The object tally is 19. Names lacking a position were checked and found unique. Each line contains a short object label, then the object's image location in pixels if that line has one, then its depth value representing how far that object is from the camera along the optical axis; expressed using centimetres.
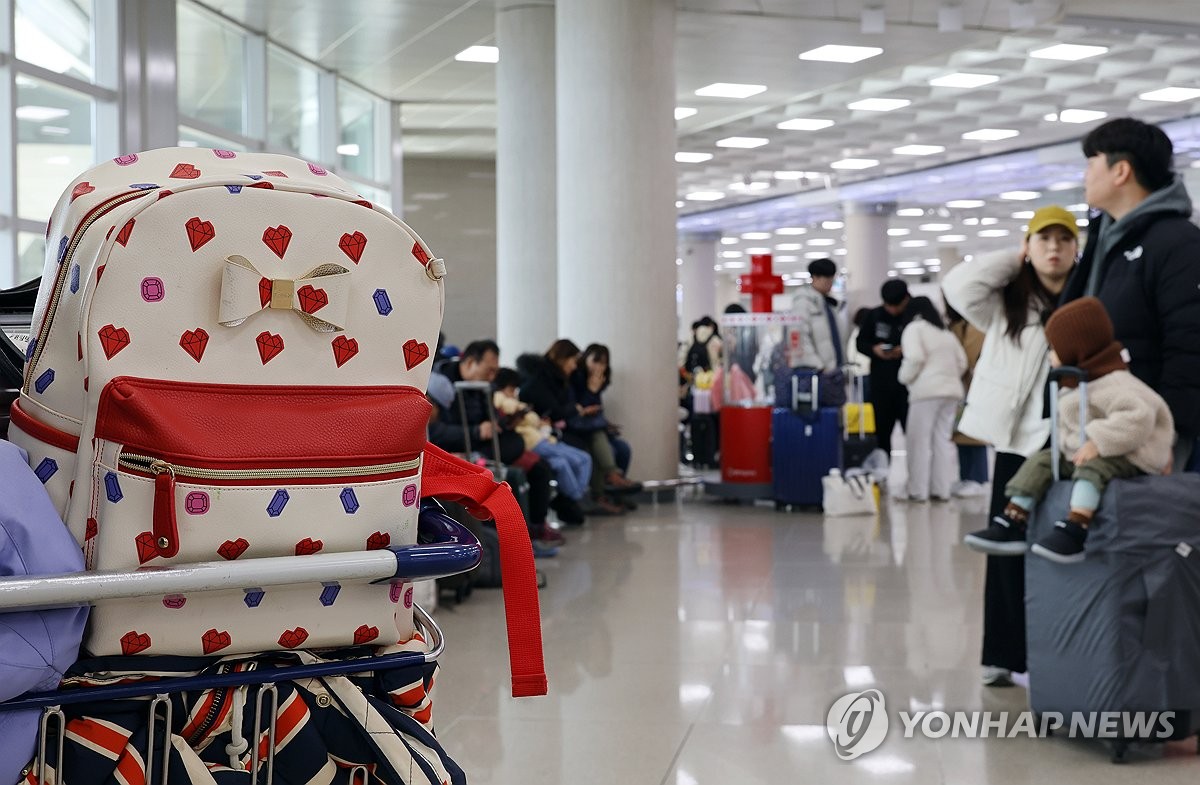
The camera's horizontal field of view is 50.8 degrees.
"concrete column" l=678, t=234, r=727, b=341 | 3155
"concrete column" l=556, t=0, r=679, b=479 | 1007
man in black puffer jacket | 350
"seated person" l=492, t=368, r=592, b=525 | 790
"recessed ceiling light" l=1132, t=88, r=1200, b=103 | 1625
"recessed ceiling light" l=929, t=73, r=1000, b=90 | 1563
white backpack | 131
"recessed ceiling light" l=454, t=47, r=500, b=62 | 1421
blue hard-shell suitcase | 954
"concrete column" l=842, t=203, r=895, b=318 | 2562
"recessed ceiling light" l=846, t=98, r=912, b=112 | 1717
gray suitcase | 332
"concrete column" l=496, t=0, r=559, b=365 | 1213
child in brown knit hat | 340
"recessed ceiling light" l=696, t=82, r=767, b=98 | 1605
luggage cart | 122
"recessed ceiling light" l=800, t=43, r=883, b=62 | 1402
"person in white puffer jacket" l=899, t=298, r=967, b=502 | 1037
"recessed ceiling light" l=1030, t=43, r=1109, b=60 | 1405
